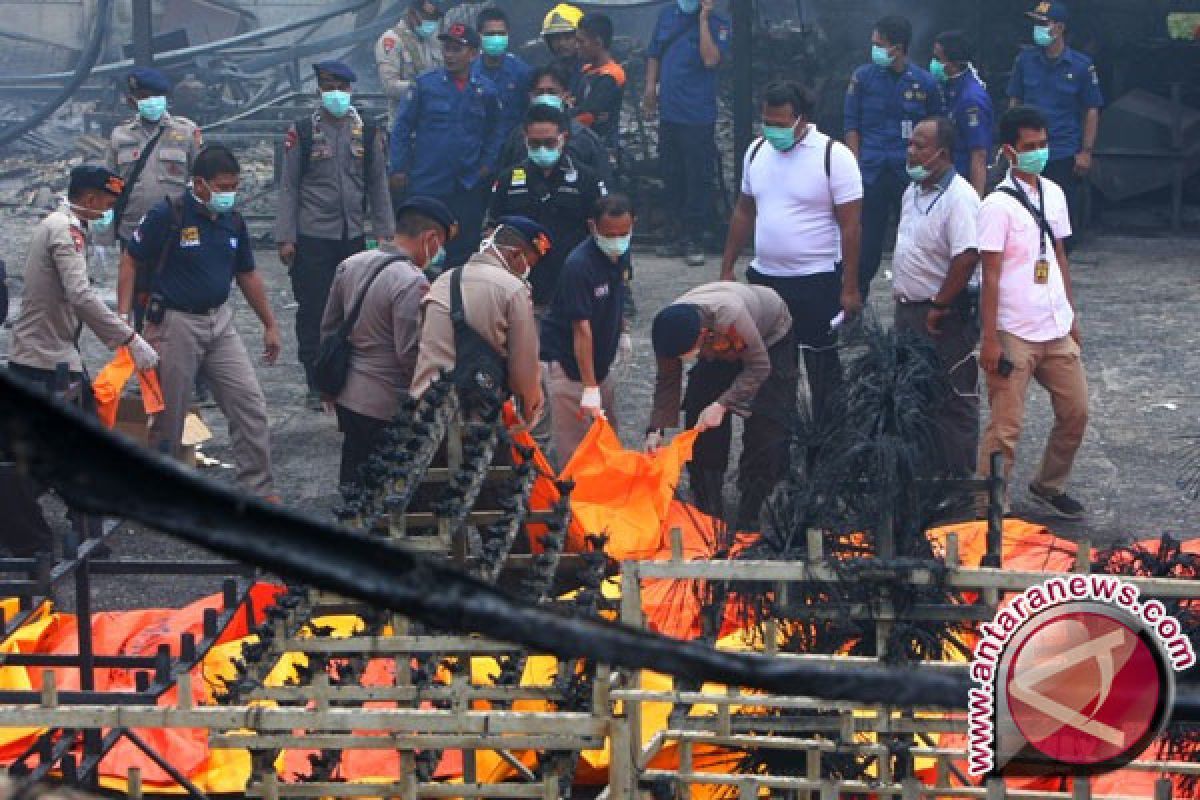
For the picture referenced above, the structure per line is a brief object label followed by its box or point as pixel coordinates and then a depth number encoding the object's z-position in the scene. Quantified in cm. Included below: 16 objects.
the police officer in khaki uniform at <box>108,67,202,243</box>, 1933
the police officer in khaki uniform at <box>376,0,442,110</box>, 2692
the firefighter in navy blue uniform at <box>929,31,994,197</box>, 2241
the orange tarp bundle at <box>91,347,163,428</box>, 1608
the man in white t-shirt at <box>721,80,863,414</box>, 1733
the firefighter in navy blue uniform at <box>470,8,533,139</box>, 2264
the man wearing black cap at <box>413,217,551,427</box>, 1458
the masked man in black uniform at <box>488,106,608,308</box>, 1847
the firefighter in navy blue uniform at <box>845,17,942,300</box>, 2211
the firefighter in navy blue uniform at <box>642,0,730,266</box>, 2558
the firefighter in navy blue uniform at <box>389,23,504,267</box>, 2216
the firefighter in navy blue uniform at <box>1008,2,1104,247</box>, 2458
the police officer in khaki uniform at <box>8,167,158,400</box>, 1584
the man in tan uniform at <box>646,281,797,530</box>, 1494
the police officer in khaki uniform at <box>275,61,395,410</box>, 1961
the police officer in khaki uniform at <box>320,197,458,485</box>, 1521
